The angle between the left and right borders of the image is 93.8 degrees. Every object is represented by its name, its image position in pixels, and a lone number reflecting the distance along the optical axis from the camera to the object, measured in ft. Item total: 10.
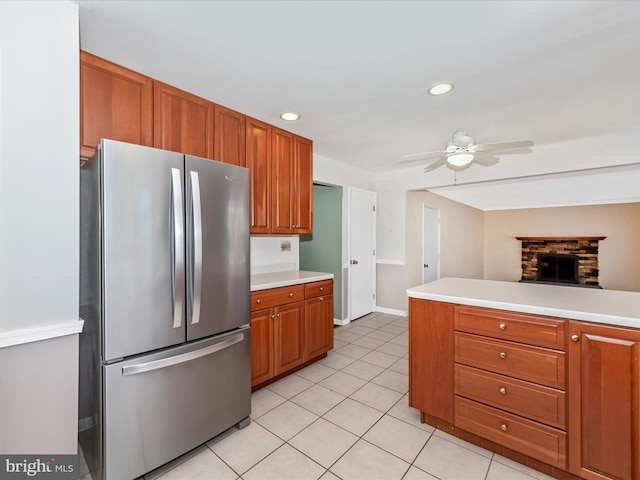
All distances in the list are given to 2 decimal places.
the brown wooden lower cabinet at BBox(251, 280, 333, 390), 8.12
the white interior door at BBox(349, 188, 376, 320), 14.88
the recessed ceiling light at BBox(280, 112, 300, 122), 8.84
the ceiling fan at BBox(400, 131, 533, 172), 7.91
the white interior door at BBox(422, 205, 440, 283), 17.12
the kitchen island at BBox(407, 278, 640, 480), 4.80
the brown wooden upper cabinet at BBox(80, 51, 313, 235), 5.98
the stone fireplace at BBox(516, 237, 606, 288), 20.90
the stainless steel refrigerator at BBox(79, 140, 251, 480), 4.84
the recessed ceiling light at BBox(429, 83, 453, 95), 7.15
